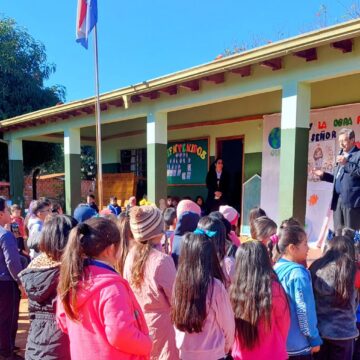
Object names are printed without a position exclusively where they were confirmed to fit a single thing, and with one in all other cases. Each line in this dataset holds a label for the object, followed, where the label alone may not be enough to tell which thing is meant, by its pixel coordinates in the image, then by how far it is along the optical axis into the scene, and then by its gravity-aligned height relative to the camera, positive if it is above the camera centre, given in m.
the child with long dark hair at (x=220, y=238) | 2.46 -0.53
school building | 4.77 +0.94
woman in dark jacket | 7.53 -0.51
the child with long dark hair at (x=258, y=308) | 1.98 -0.81
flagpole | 7.12 +1.08
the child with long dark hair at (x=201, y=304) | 1.86 -0.74
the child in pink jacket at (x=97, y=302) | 1.59 -0.63
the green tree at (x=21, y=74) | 15.02 +3.62
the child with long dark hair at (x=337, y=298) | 2.30 -0.88
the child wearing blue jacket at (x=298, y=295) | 2.13 -0.79
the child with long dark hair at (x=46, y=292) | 2.16 -0.79
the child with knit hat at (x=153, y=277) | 2.10 -0.68
